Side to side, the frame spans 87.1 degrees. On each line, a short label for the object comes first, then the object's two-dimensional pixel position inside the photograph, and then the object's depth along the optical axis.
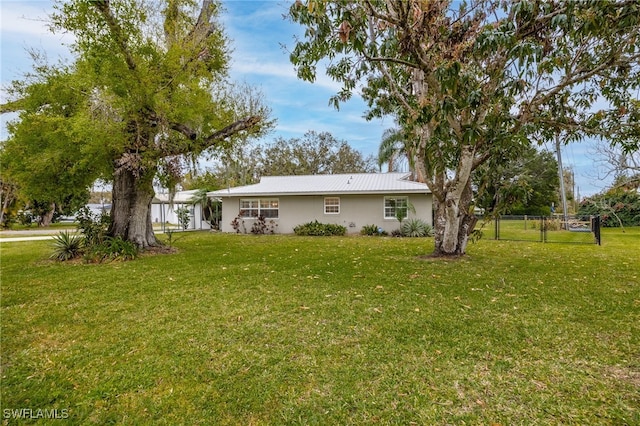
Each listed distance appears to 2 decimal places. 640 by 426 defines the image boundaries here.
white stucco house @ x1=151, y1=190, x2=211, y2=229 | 23.14
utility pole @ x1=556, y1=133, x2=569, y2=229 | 20.17
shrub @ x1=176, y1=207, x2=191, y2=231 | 22.64
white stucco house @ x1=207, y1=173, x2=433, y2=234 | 17.55
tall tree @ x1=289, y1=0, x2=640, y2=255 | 5.21
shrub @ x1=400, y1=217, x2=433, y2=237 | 16.83
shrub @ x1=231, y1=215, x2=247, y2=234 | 19.97
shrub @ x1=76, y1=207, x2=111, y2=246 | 10.46
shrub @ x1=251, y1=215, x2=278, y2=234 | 19.47
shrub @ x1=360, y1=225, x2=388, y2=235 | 17.67
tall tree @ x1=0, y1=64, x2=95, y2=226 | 9.23
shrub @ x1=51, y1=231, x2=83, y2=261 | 10.07
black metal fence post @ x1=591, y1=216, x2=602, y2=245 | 13.58
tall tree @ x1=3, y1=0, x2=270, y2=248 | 8.84
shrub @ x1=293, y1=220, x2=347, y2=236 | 18.14
